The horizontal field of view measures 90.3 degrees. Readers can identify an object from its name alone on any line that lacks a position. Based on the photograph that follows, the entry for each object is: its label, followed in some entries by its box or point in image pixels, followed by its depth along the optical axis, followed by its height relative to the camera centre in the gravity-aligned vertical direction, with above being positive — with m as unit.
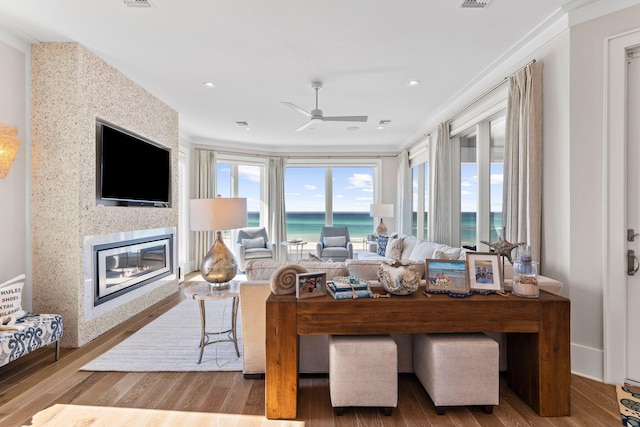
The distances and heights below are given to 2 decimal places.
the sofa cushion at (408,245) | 4.80 -0.54
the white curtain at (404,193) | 6.82 +0.39
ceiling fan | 3.88 +1.15
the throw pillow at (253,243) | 6.55 -0.69
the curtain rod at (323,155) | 7.57 +1.32
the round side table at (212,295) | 2.52 -0.68
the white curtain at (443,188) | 4.63 +0.34
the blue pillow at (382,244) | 5.78 -0.63
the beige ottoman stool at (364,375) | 1.96 -1.02
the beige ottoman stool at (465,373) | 1.97 -1.01
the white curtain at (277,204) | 7.50 +0.14
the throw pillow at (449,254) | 3.10 -0.44
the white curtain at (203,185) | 6.70 +0.53
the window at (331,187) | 7.79 +0.60
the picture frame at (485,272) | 2.12 -0.42
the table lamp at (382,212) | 6.75 -0.04
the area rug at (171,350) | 2.62 -1.29
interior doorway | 2.25 -0.05
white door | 2.24 +0.01
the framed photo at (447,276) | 2.12 -0.44
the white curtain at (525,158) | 2.68 +0.46
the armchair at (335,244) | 6.47 -0.73
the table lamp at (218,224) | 2.66 -0.12
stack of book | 2.03 -0.52
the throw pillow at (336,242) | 6.83 -0.69
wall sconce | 2.55 +0.51
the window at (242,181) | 7.32 +0.67
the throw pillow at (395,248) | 5.03 -0.61
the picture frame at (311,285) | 2.01 -0.48
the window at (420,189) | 5.89 +0.41
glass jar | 2.02 -0.44
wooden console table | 1.96 -0.71
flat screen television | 3.27 +0.48
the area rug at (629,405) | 1.89 -1.25
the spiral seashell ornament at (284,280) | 2.08 -0.46
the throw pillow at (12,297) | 2.44 -0.69
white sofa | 2.41 -0.88
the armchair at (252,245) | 6.33 -0.74
